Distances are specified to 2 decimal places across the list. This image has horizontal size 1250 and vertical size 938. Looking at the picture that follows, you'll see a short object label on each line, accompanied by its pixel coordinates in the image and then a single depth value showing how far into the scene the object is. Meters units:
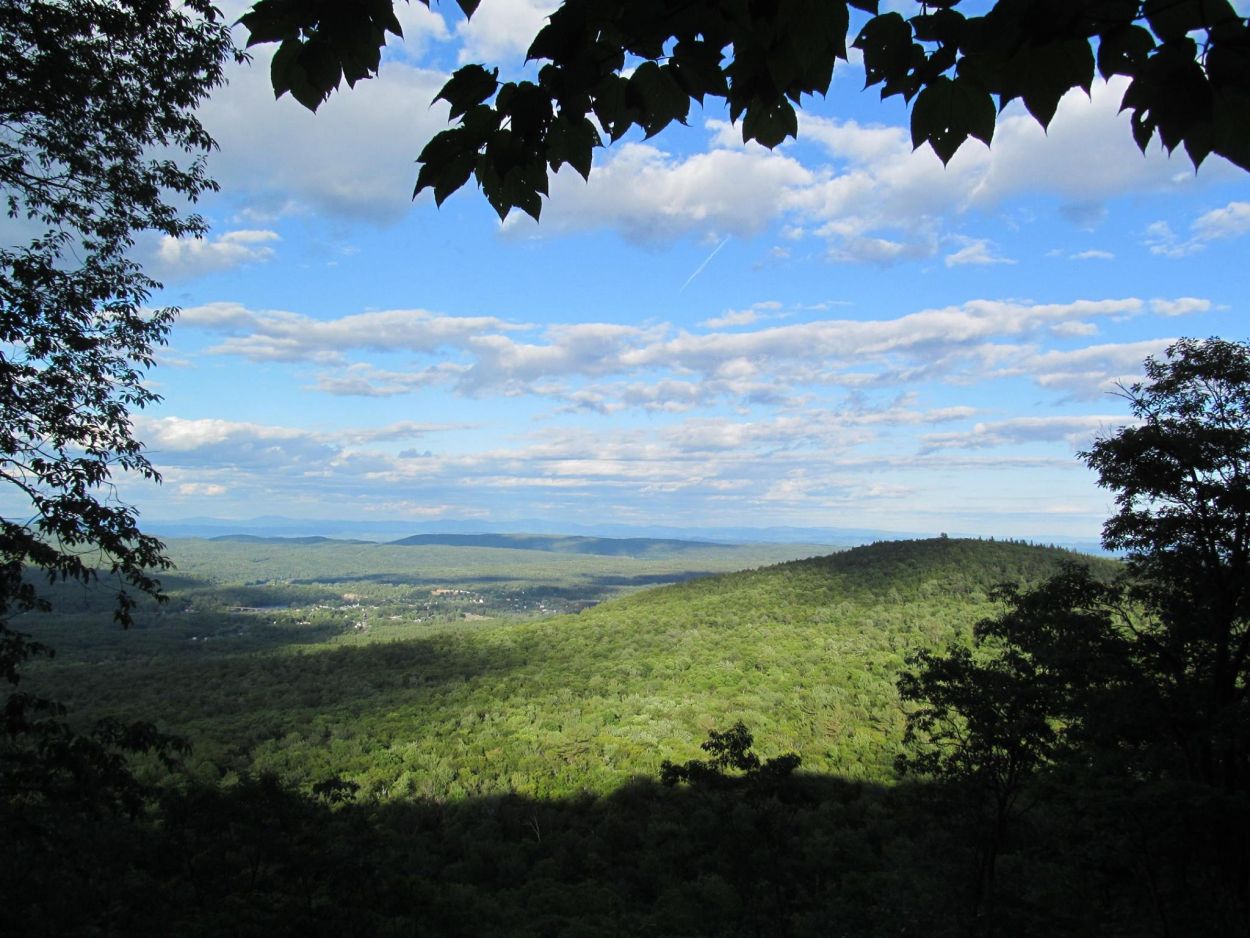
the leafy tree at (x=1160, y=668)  11.95
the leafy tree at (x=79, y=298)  6.43
